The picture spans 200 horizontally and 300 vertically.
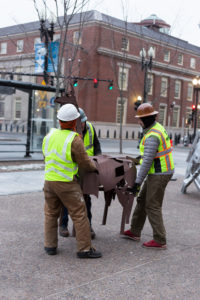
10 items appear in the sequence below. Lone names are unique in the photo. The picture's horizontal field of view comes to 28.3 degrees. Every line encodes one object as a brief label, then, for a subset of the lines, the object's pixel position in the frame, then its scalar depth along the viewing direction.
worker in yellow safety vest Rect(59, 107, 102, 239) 5.47
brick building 39.97
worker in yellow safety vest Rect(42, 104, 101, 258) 4.60
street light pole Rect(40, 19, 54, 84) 16.29
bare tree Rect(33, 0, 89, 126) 13.11
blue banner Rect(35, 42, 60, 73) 17.31
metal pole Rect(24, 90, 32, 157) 14.96
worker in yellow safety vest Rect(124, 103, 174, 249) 5.05
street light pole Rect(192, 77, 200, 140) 29.25
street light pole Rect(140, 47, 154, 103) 21.41
